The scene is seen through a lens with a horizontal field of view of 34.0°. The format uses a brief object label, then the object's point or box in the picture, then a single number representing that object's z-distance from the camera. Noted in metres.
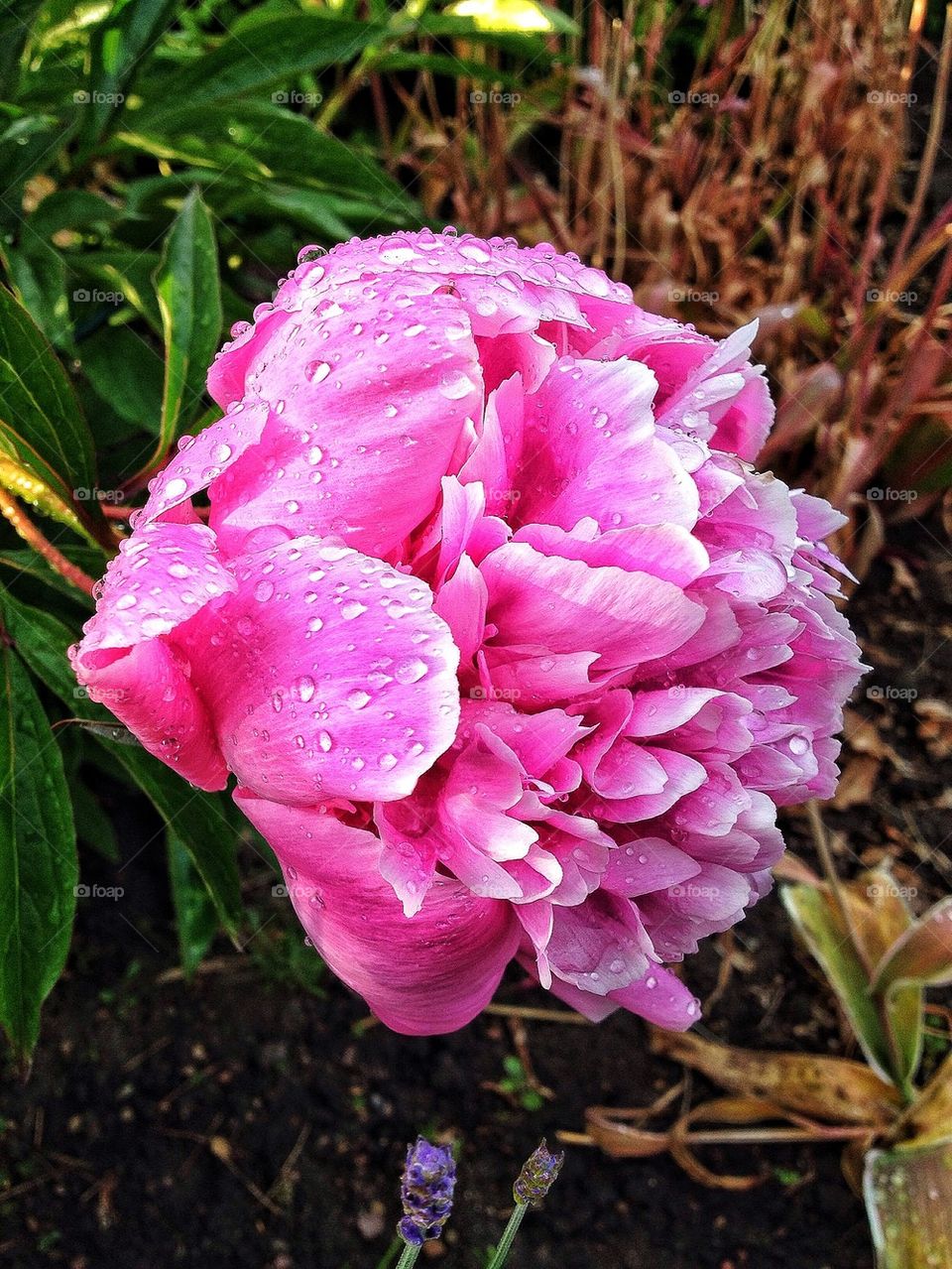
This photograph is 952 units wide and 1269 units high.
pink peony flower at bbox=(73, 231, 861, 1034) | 0.24
